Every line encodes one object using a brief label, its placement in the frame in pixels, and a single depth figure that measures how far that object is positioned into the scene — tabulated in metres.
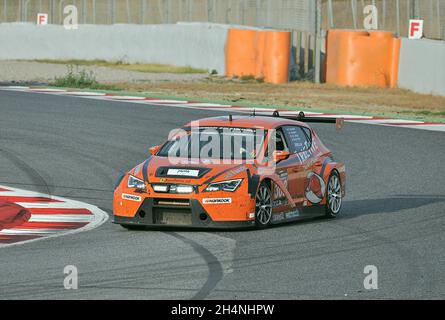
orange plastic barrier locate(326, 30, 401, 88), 36.09
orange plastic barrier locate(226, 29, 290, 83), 38.06
